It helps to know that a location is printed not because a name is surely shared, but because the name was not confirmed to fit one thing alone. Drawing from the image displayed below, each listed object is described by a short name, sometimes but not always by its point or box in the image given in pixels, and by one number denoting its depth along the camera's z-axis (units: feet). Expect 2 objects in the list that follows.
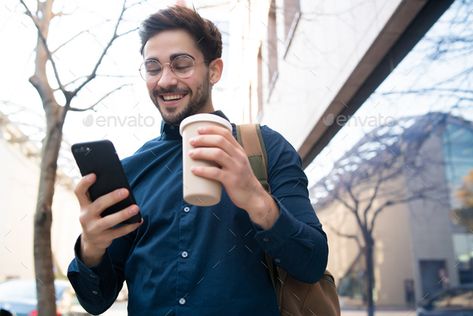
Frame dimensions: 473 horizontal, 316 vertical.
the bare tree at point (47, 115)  4.33
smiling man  1.68
